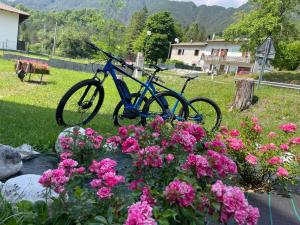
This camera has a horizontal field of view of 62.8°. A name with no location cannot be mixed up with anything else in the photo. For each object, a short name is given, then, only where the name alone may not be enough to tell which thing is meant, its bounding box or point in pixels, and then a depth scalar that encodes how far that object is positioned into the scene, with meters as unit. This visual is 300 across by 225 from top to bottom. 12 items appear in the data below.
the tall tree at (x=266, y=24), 16.82
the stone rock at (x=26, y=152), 2.46
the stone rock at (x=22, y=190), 1.66
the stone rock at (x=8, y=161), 2.05
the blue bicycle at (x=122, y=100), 3.45
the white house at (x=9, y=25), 27.86
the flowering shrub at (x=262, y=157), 2.49
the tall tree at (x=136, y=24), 56.04
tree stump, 6.71
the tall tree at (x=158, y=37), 43.56
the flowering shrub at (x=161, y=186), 1.06
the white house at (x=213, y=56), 36.51
